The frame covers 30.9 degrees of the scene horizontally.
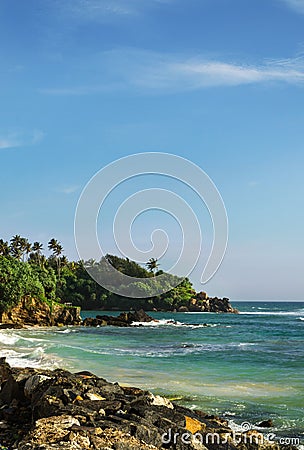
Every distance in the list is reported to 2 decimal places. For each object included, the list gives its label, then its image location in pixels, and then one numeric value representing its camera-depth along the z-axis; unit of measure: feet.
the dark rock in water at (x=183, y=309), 303.07
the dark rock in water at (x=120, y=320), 162.59
